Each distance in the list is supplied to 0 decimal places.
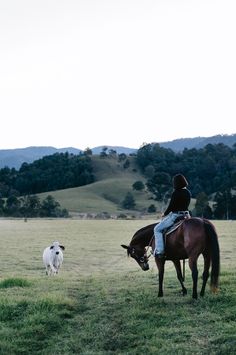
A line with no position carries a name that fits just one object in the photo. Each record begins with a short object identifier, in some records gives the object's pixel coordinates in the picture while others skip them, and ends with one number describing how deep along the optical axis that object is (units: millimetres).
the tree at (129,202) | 158350
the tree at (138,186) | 173500
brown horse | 12227
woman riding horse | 13156
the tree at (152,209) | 142438
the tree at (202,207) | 113375
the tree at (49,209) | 131000
